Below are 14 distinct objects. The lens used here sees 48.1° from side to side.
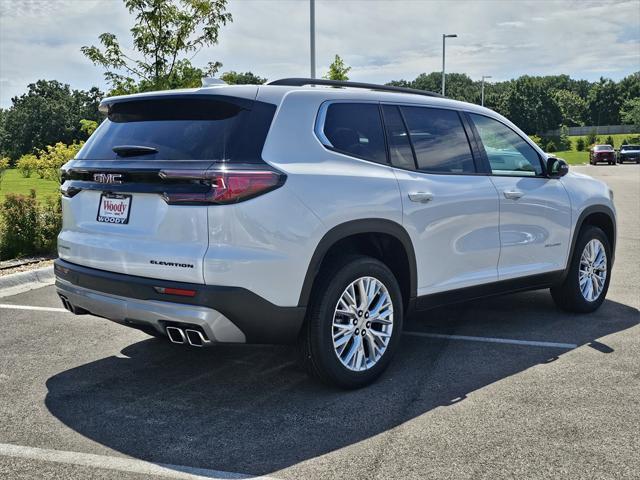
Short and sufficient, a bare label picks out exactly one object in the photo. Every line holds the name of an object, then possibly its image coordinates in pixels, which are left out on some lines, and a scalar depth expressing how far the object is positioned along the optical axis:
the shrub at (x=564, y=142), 104.39
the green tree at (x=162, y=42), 12.49
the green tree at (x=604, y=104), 138.99
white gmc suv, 3.93
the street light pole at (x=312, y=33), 18.45
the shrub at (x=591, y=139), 91.44
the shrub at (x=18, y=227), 9.31
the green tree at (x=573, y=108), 144.88
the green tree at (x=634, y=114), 83.62
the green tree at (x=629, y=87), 134.88
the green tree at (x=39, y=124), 75.06
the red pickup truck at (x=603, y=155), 53.25
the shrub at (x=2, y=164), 23.14
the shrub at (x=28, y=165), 31.81
